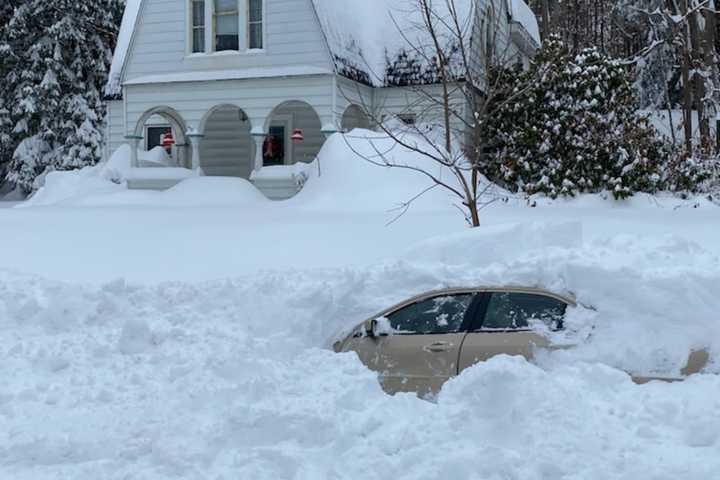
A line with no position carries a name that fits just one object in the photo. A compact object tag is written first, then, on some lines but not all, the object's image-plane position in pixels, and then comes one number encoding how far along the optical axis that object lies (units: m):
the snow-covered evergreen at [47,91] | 28.30
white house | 18.34
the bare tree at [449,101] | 16.52
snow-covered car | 6.05
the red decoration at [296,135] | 19.19
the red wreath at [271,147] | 22.36
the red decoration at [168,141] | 21.72
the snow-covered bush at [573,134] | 16.69
